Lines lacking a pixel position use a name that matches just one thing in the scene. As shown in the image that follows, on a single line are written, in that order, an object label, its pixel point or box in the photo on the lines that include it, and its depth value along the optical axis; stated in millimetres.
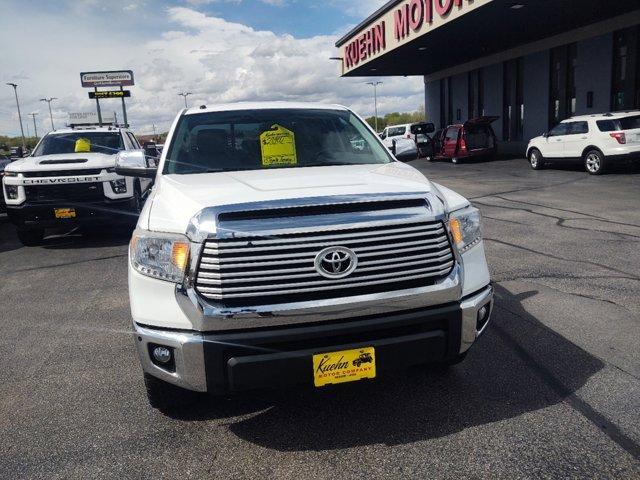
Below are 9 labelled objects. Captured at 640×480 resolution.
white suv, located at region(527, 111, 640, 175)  14828
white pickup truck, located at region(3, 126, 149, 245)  8461
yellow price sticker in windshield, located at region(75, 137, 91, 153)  9641
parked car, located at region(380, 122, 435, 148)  27125
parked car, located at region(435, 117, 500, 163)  22875
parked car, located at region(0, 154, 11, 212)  11914
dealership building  19469
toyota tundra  2604
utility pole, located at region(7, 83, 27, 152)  81250
